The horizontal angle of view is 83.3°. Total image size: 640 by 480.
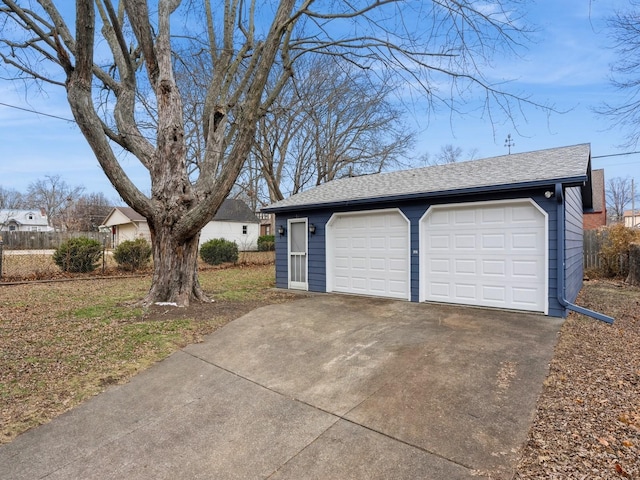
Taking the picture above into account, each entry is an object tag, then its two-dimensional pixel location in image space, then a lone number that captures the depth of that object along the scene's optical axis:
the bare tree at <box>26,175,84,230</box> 43.81
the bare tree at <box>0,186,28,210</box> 49.12
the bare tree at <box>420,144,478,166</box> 24.79
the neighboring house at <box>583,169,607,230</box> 17.03
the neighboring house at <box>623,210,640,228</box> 44.64
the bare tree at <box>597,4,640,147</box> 8.13
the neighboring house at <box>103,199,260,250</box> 27.73
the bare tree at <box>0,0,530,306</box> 5.34
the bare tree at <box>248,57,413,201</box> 17.72
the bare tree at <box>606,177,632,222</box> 45.84
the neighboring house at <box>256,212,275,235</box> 36.42
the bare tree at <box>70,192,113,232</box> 37.50
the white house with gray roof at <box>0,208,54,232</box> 44.09
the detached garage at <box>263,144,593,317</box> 6.02
